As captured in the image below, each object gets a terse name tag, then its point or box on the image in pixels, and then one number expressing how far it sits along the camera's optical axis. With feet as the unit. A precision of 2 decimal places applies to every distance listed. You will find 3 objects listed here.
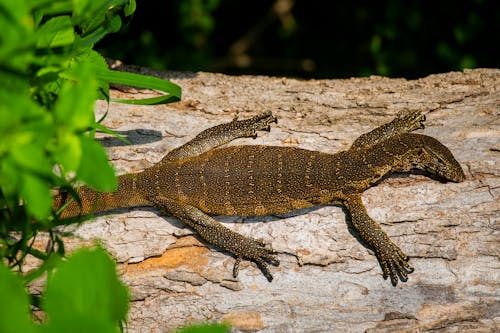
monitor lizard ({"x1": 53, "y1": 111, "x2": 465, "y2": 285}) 15.62
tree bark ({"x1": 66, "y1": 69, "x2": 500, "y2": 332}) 14.19
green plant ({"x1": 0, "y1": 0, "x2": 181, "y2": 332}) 5.38
